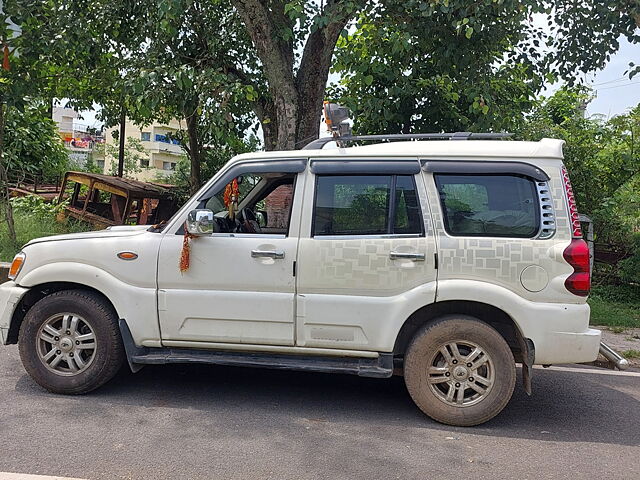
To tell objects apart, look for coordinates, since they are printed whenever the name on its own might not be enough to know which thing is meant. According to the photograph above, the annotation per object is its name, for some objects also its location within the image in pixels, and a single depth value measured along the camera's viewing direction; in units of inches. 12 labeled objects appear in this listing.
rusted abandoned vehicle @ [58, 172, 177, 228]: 508.7
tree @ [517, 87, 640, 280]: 382.3
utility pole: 591.1
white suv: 167.9
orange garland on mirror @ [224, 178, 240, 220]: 187.8
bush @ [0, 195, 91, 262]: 430.0
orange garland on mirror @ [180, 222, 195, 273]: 178.5
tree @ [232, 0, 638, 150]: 295.7
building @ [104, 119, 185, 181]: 2504.9
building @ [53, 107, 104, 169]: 2626.5
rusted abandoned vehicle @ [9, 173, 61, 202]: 629.6
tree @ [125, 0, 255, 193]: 309.7
